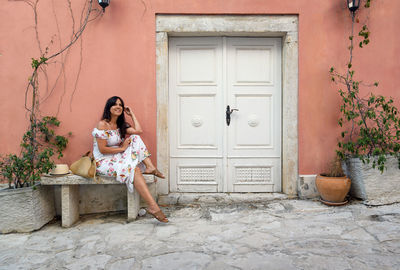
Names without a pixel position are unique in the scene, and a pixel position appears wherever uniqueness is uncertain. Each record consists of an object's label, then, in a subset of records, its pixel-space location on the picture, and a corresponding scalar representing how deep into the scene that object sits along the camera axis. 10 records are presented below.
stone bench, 3.53
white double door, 4.31
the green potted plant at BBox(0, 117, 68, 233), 3.35
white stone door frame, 4.05
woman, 3.52
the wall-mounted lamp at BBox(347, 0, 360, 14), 3.94
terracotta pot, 3.80
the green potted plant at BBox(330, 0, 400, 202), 3.86
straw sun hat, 3.61
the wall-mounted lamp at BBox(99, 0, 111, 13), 3.81
